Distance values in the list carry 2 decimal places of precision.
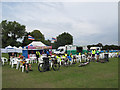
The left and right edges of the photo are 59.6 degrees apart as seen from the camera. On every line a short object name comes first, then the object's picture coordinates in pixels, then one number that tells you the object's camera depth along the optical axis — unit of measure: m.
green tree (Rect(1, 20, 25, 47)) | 38.99
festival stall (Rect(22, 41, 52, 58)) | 13.92
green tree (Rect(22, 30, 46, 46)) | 42.00
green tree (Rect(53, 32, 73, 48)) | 51.62
